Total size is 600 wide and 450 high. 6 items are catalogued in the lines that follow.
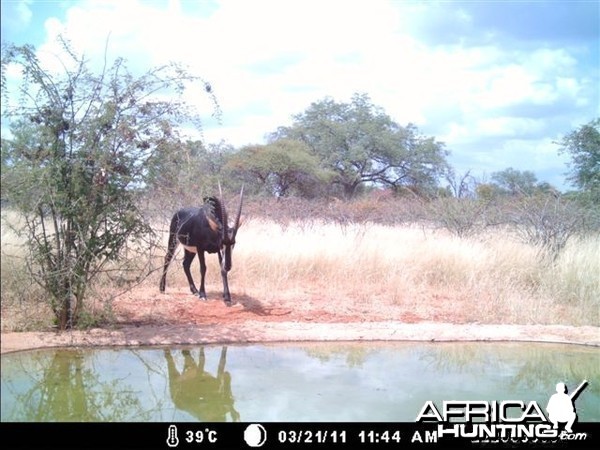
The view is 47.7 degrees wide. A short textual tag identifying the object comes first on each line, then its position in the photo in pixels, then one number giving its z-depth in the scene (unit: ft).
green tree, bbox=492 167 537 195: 90.53
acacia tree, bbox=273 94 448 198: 112.16
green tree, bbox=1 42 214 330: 24.89
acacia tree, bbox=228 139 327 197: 92.07
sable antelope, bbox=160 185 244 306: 33.47
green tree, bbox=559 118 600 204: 45.03
